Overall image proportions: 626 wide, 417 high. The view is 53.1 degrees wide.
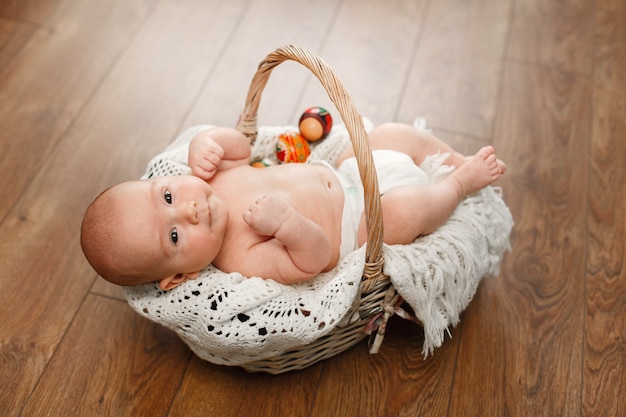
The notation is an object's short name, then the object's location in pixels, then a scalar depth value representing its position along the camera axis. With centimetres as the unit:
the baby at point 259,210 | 99
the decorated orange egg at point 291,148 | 132
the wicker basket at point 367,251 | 91
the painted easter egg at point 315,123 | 132
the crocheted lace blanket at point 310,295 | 99
